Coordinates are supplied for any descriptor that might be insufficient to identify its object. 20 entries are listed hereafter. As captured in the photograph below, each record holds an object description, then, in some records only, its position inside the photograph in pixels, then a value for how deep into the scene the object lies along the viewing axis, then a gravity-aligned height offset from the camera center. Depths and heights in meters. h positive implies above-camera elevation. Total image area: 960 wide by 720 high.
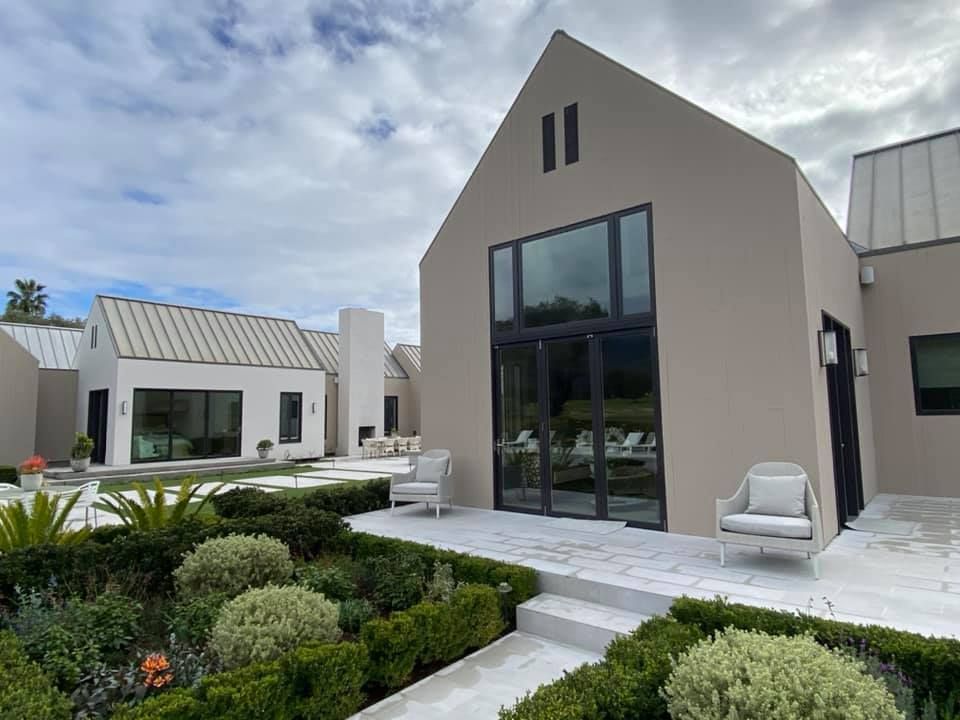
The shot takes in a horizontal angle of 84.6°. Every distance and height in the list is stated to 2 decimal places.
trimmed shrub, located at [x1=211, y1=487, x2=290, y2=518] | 6.76 -1.16
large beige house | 5.77 +1.16
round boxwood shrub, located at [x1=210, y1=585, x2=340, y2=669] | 3.05 -1.27
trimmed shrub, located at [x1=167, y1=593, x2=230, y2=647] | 3.50 -1.38
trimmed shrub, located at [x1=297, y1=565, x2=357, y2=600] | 4.31 -1.39
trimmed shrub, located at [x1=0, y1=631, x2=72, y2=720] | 2.25 -1.24
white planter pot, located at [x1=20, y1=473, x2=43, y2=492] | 11.31 -1.30
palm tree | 34.16 +7.97
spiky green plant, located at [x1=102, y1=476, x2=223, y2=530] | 5.35 -0.94
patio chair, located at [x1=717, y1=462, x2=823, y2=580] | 4.67 -1.03
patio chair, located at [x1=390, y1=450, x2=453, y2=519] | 7.73 -1.04
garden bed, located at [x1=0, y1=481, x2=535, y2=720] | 2.75 -1.35
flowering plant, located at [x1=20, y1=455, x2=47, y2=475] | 11.30 -0.99
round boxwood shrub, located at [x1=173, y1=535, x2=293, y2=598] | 4.14 -1.21
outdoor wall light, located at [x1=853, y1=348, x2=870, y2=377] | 7.80 +0.62
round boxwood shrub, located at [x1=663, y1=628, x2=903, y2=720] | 1.89 -1.06
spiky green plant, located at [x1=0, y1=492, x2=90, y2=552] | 4.51 -0.92
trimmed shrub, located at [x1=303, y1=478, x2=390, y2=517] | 7.91 -1.29
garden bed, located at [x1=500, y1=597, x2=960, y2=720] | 1.94 -1.26
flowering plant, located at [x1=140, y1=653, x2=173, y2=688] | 2.86 -1.39
